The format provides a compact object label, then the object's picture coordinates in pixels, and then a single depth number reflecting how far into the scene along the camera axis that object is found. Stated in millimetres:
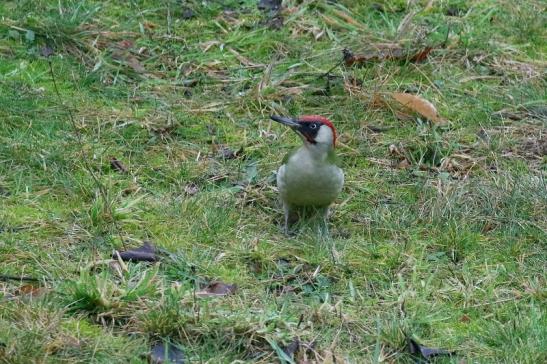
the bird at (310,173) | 12352
